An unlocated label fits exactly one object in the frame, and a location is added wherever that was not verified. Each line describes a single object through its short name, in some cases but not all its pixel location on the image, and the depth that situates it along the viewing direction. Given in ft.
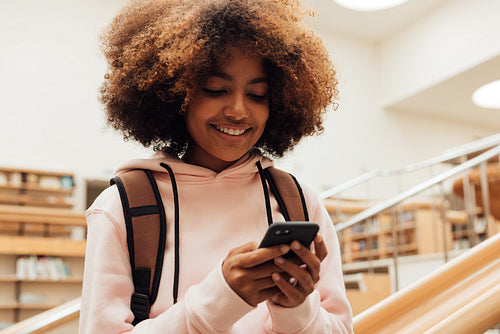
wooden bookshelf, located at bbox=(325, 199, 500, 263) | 23.61
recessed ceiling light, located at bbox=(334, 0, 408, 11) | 24.73
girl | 2.59
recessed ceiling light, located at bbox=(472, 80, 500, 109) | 30.86
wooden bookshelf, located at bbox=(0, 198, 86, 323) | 19.70
